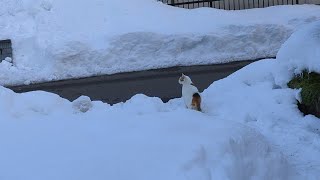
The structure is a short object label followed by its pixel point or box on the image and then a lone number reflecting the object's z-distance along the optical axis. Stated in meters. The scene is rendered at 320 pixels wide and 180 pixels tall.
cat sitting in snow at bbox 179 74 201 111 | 7.52
